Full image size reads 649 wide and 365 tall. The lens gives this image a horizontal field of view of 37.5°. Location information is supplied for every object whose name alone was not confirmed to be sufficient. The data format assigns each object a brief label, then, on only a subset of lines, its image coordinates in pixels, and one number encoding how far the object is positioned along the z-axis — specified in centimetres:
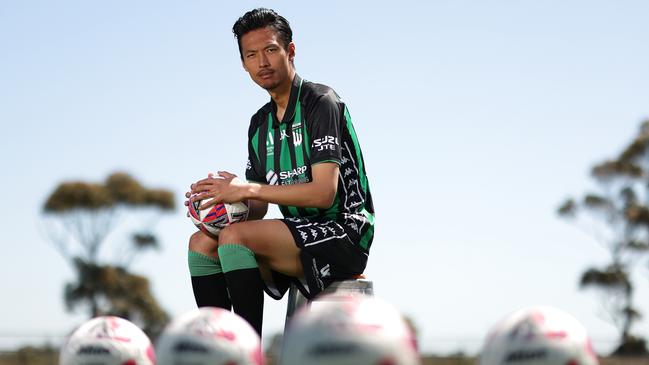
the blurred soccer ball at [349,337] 361
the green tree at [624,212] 3653
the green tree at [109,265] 3791
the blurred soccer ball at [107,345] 456
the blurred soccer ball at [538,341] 386
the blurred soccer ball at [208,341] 405
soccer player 552
